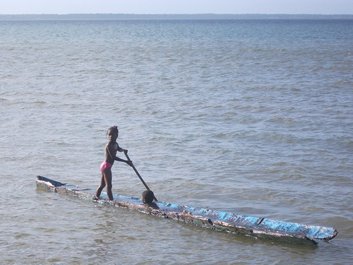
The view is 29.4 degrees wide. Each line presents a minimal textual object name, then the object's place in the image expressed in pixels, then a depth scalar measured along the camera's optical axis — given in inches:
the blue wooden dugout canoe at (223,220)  343.3
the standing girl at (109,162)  414.3
